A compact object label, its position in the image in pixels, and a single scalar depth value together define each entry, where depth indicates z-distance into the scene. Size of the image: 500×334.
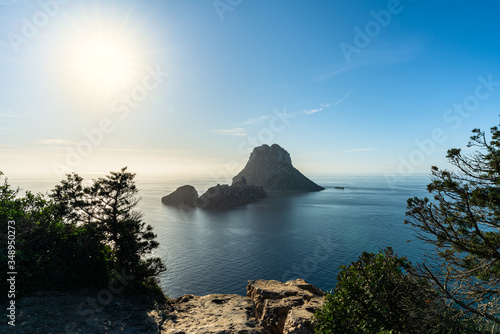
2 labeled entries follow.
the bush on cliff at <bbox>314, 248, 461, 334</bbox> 9.92
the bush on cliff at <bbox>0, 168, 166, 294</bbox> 16.95
